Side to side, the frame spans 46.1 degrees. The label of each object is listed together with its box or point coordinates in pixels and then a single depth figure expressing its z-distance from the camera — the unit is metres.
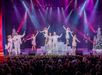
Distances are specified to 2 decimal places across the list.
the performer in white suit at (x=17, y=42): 12.65
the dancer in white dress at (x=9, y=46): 12.36
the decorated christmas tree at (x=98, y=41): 13.40
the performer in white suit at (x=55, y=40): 12.43
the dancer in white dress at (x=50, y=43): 12.44
